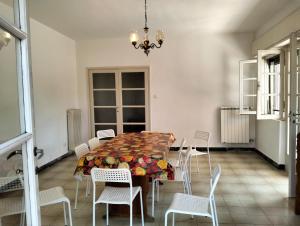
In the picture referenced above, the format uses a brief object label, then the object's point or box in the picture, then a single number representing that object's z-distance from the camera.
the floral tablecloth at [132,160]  2.61
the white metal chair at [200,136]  4.24
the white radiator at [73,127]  5.96
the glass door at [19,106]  1.30
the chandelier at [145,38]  3.71
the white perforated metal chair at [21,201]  1.95
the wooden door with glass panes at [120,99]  6.50
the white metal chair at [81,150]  3.20
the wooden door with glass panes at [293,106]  3.29
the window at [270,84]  4.26
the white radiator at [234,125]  6.05
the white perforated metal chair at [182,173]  3.04
